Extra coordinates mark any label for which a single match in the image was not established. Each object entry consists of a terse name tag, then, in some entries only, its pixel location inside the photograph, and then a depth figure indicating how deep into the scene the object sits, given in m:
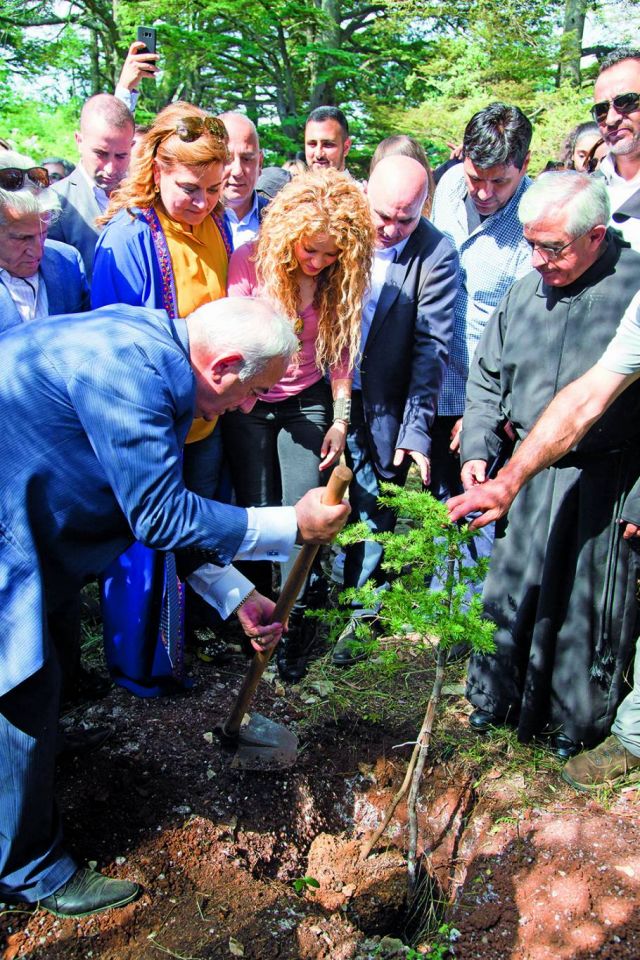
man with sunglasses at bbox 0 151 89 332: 2.80
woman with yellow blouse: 3.06
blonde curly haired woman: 3.14
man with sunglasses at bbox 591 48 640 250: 3.51
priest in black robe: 2.83
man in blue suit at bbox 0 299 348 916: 2.02
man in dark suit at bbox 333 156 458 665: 3.64
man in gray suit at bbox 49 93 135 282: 4.03
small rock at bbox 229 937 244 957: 2.28
